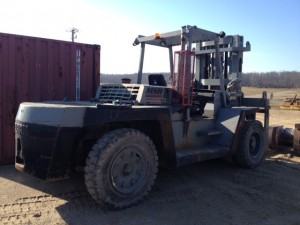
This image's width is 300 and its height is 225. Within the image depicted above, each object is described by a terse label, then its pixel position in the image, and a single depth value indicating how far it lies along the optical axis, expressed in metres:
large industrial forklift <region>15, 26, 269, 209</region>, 3.39
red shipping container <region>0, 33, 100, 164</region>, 5.09
